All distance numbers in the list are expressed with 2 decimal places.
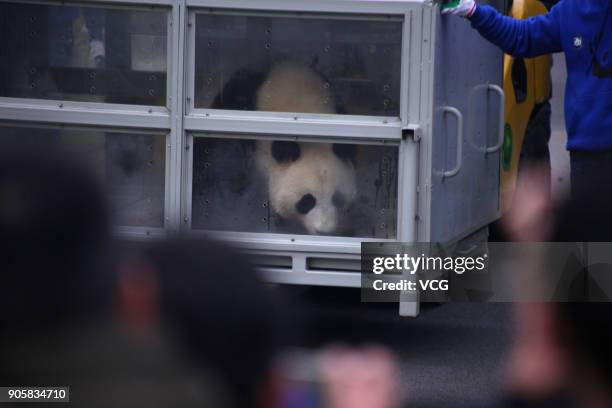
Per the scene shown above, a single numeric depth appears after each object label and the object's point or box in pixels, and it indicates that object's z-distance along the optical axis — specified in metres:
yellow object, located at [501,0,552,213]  15.62
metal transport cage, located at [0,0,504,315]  11.65
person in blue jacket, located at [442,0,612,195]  11.99
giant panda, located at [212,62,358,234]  11.78
